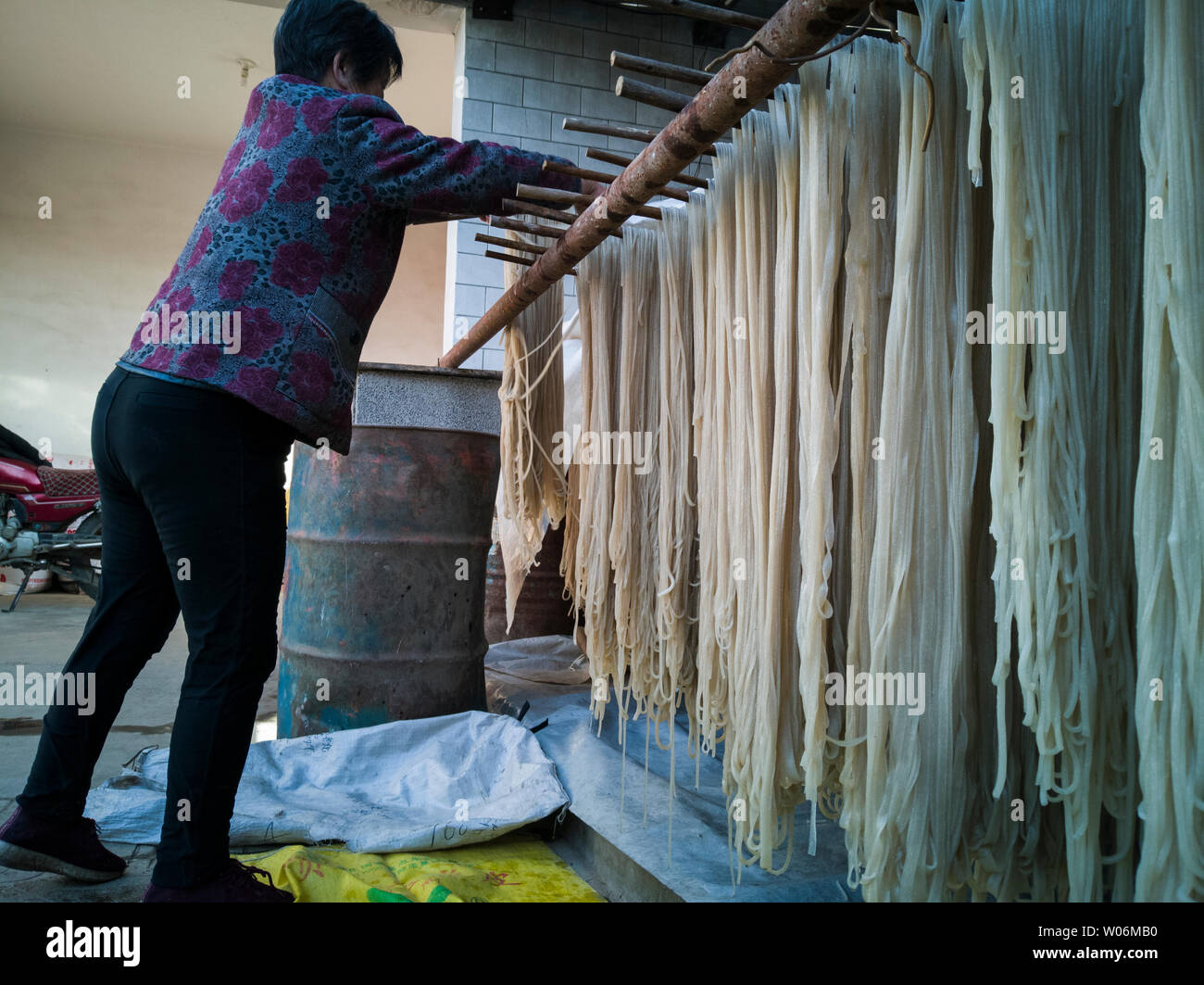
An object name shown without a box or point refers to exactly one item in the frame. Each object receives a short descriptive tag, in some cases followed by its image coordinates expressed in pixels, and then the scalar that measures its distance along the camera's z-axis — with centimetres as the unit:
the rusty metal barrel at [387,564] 274
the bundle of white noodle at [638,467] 206
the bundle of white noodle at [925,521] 110
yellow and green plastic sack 171
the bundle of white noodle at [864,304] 122
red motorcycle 615
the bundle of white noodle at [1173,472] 85
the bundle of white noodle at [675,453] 189
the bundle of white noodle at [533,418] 265
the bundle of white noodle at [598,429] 215
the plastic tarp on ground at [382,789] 202
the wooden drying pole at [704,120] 105
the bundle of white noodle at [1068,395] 98
